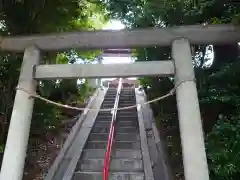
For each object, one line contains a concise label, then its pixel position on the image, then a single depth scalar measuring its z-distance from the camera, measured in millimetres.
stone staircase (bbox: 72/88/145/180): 3537
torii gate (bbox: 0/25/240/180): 2504
